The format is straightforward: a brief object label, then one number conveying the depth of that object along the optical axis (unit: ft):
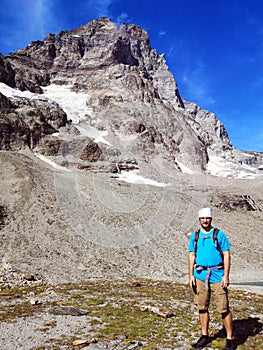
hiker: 27.09
